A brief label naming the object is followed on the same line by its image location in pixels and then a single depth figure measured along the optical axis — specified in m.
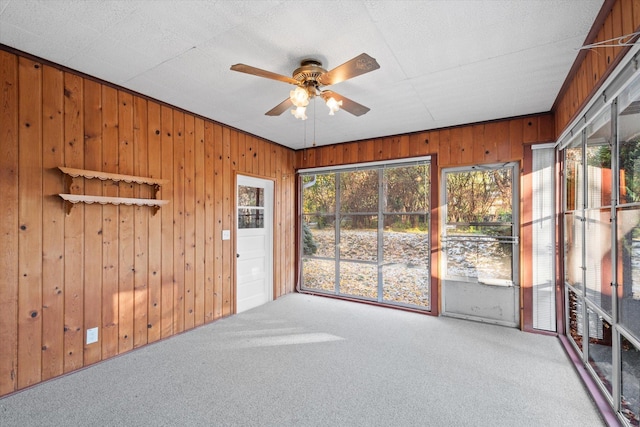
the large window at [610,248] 1.66
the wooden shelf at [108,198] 2.28
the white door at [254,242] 4.05
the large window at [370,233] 4.05
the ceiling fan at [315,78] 1.77
